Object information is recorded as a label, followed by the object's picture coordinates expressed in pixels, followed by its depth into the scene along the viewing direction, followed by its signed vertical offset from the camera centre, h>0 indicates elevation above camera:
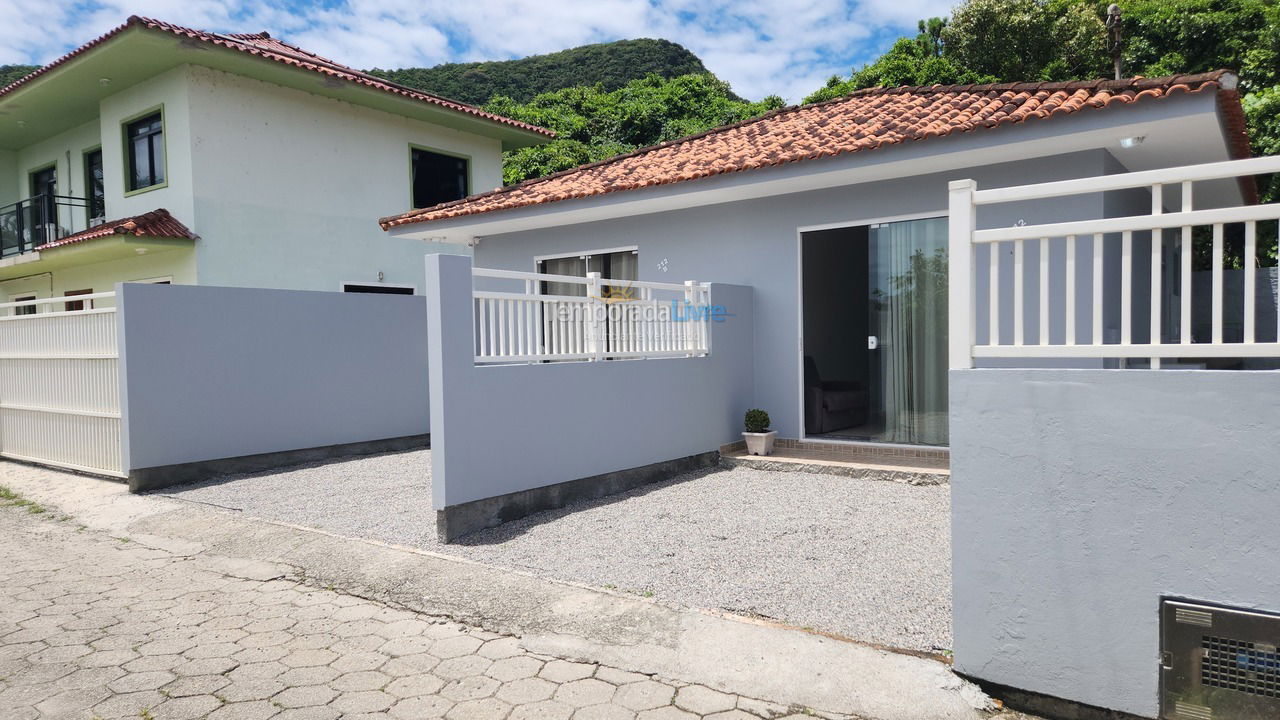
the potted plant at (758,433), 8.23 -1.07
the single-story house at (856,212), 6.52 +1.43
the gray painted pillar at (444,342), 5.50 -0.01
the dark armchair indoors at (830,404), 8.62 -0.82
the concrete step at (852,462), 7.11 -1.30
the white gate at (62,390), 8.34 -0.50
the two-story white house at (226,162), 11.96 +3.28
